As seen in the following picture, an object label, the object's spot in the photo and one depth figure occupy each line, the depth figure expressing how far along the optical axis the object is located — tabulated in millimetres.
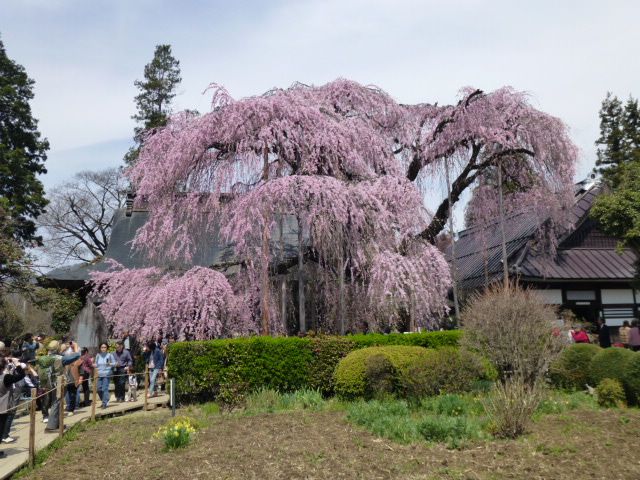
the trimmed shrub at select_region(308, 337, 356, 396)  12109
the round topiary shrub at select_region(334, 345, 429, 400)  10422
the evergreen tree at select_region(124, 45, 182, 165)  41844
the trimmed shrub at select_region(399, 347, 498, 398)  9562
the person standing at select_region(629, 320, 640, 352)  13875
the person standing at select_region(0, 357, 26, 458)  8284
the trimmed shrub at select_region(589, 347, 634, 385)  9703
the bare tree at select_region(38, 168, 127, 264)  38625
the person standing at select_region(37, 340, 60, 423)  11335
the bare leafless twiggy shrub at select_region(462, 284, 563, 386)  10727
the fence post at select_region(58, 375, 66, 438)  9346
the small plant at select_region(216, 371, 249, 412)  11586
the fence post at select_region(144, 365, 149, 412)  12578
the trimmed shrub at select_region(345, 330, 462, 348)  12500
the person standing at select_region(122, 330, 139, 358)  19638
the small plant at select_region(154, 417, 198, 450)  7762
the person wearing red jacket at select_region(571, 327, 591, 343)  14596
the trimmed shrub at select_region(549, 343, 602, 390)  11234
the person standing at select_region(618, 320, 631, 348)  14484
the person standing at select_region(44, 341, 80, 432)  9938
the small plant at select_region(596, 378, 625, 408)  9352
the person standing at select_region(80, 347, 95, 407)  12336
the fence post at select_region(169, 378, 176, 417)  11280
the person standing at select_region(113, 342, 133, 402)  13633
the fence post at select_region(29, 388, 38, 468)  7801
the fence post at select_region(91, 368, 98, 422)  11078
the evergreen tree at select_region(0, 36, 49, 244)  29922
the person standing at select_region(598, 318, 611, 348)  16781
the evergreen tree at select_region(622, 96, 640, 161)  38500
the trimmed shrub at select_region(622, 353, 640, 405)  9242
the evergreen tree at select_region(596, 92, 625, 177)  38812
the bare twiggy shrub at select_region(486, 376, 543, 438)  7191
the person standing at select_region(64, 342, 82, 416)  11645
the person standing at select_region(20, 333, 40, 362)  13550
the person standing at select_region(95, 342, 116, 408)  12555
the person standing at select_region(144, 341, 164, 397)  14166
